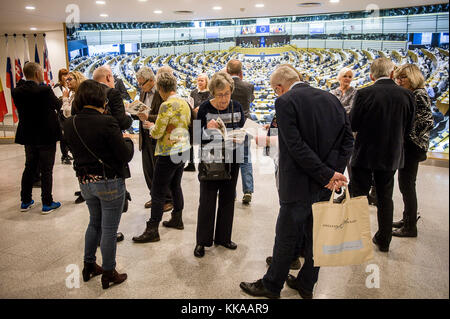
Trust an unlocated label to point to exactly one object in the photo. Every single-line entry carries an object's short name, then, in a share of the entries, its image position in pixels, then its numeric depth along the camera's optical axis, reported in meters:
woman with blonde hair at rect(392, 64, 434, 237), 3.01
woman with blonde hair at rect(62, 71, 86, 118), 3.33
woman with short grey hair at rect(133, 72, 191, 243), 2.81
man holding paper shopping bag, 1.92
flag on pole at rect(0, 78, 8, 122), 8.07
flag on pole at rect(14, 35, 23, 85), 8.81
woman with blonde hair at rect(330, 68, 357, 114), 3.91
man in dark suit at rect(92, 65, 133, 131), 2.67
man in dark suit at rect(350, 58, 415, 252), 2.70
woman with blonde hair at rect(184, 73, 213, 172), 4.70
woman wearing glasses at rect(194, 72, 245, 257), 2.58
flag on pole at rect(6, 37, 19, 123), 8.60
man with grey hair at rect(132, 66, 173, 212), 3.28
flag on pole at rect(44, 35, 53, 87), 9.02
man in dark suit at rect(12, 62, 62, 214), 3.65
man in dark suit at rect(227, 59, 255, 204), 4.00
